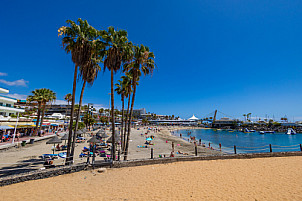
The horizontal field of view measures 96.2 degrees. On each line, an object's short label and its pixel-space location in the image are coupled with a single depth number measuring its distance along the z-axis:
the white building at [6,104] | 32.41
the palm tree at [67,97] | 64.56
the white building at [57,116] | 56.28
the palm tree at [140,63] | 15.04
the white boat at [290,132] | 92.00
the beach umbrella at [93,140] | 16.93
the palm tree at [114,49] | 12.84
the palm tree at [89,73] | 13.10
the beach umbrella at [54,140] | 16.16
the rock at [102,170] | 10.67
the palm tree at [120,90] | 21.77
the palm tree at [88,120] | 57.42
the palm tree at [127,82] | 17.72
